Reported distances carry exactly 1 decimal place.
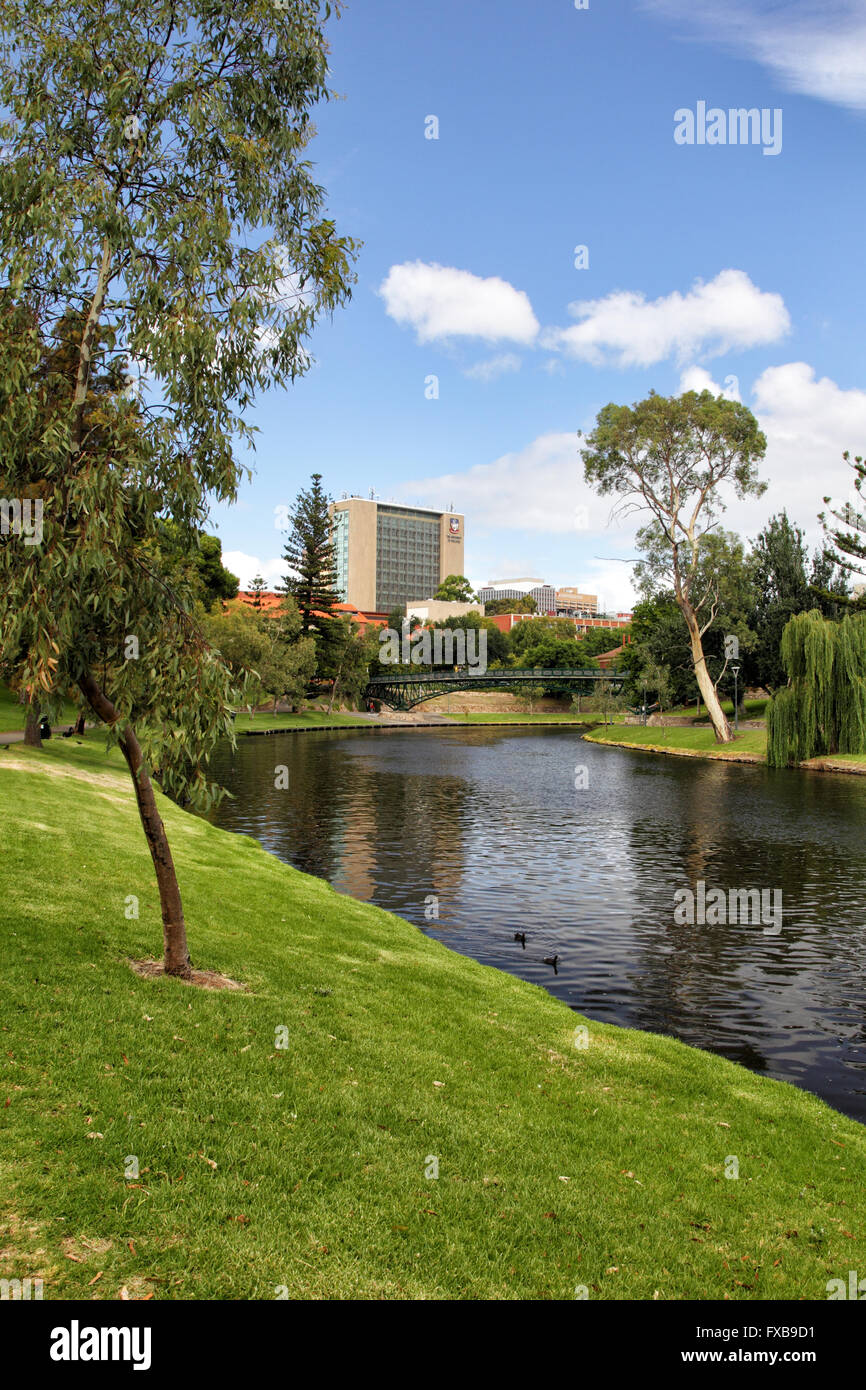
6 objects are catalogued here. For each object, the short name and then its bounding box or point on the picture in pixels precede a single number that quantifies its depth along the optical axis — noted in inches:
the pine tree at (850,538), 2274.9
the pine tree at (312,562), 4217.5
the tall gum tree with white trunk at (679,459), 2346.2
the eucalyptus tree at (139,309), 315.0
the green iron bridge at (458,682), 4534.9
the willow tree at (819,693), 2021.4
